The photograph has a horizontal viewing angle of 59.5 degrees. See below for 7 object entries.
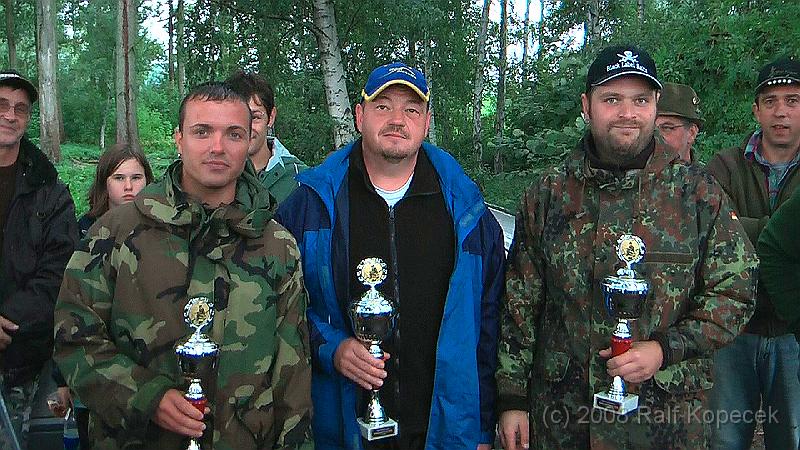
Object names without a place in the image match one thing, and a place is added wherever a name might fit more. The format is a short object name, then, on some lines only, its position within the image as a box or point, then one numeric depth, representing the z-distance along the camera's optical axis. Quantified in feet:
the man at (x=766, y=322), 11.99
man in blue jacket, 9.57
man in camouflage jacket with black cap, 9.21
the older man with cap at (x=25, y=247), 11.37
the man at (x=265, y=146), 14.15
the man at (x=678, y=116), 13.83
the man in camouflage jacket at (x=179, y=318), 8.04
